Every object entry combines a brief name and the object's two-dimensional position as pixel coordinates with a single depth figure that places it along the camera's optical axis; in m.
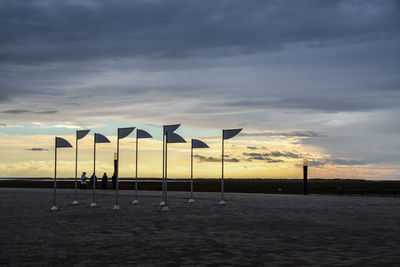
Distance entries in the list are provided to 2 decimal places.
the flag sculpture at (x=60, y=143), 27.05
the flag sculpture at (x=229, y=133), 29.09
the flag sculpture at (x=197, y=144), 30.73
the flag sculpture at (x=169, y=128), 26.89
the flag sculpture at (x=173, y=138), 27.28
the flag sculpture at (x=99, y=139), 29.04
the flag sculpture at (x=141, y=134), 29.19
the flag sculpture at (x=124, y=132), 27.30
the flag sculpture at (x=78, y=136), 29.14
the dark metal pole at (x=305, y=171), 40.69
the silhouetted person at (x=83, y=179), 54.17
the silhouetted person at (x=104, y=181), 52.69
